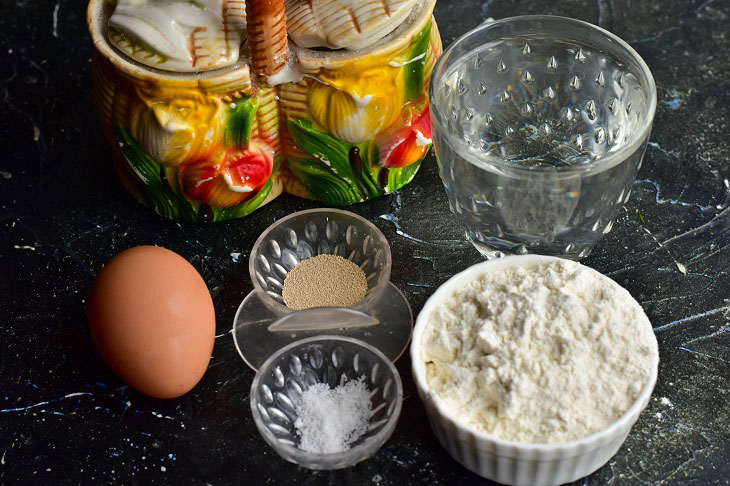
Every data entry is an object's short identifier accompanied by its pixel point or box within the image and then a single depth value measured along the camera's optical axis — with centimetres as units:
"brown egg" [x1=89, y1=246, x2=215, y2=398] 88
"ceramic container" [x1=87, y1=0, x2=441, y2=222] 96
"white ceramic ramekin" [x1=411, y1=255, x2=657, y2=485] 81
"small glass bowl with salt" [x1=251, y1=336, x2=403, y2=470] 87
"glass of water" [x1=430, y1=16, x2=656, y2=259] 93
